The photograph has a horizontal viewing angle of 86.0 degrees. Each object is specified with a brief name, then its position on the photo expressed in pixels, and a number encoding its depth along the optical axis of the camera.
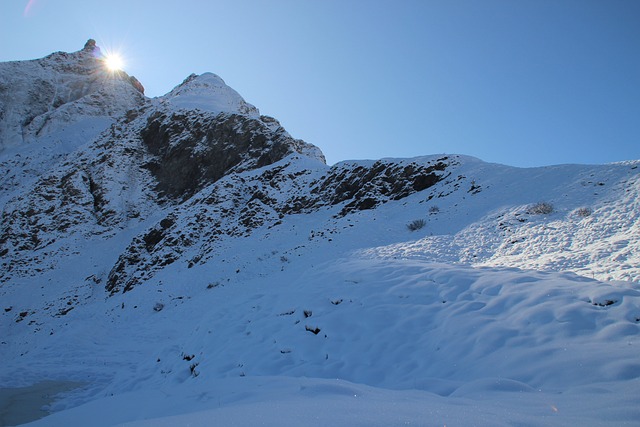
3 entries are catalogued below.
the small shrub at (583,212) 11.77
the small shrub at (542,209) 13.34
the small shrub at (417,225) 17.53
